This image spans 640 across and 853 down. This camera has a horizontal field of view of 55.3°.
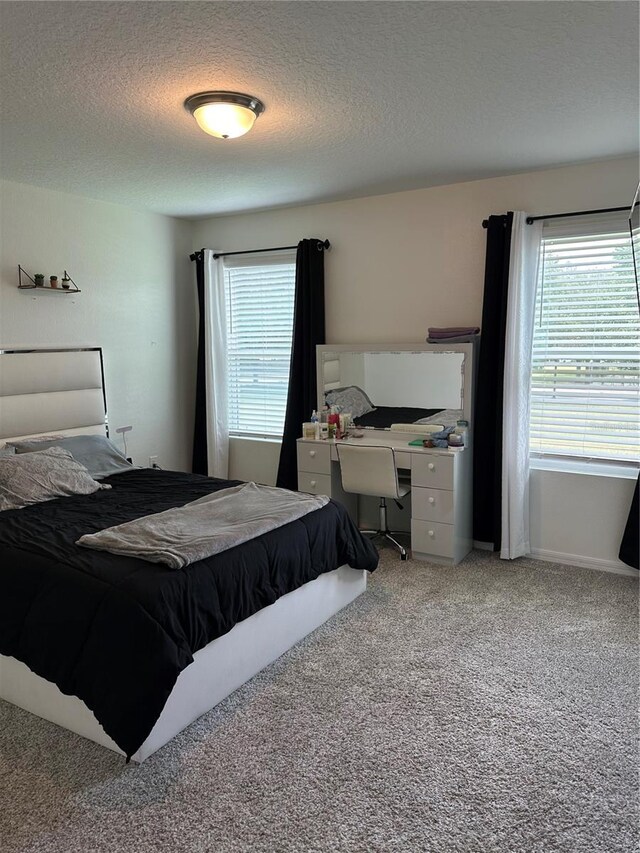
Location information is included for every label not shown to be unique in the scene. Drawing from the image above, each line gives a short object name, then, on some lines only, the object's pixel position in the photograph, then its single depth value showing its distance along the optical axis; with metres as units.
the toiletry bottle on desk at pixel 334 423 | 4.79
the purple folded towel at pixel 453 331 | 4.30
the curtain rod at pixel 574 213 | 3.85
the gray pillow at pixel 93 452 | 4.09
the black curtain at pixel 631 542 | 3.86
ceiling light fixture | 2.75
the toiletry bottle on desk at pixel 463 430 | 4.28
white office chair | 4.15
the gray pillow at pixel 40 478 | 3.52
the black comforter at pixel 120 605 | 2.22
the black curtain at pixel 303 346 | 4.97
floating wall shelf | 4.26
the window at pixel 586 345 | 3.91
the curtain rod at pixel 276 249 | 4.95
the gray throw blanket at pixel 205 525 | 2.67
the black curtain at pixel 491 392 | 4.17
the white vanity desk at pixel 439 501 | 4.10
